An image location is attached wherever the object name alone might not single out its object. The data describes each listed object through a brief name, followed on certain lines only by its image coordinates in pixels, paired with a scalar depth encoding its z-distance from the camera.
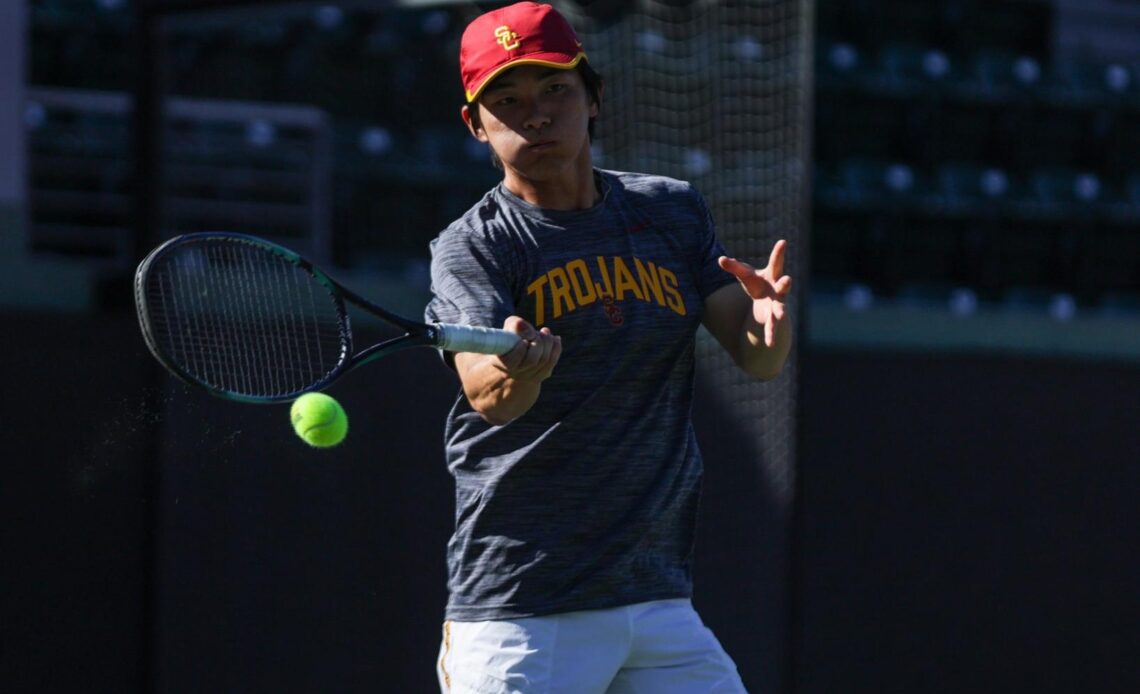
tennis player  5.90
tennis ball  6.31
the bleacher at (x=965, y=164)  22.11
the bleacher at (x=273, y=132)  15.87
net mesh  11.81
